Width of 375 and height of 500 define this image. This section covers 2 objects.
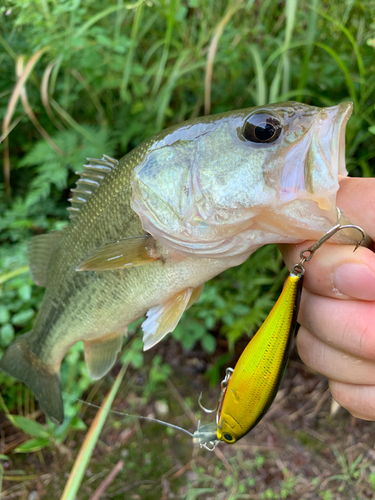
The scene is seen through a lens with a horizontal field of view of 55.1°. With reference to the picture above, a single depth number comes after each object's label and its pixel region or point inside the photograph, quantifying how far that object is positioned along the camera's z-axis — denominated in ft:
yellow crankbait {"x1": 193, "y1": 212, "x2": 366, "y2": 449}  0.40
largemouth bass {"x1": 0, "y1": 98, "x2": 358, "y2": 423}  0.39
